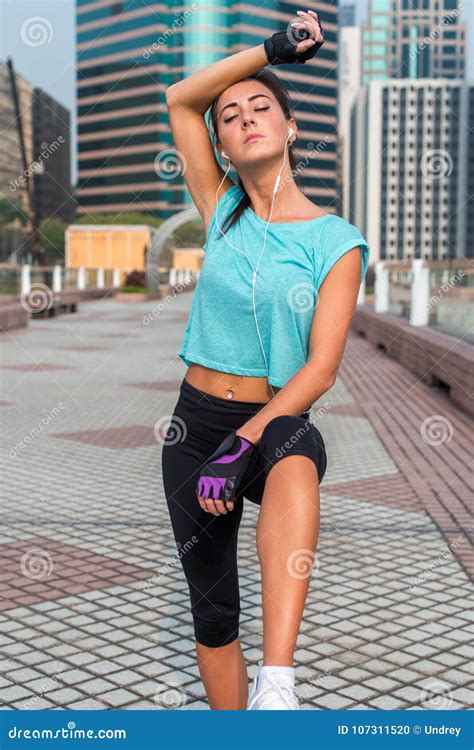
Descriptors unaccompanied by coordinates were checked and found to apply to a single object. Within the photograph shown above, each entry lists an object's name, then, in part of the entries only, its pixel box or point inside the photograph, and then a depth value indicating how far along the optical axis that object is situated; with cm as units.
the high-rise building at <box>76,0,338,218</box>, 7725
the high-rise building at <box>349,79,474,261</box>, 14938
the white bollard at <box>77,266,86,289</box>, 3732
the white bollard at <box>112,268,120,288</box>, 4370
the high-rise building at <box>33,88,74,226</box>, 11638
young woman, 196
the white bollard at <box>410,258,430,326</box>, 1569
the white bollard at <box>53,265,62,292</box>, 3231
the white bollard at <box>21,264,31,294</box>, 2786
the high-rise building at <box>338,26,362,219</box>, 17812
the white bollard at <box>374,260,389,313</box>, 2061
